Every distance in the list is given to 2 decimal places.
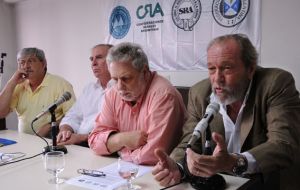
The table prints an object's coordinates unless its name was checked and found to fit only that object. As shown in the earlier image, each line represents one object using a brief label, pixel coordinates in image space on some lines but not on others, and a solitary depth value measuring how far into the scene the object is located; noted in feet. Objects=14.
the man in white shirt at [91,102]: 8.24
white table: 4.47
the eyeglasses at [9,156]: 5.81
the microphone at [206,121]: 3.75
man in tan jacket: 4.54
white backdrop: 9.14
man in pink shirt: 5.50
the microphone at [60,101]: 6.12
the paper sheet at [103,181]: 4.42
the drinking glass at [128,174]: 4.35
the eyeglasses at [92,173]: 4.81
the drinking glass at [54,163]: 4.68
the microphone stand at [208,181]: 4.17
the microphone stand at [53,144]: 6.06
